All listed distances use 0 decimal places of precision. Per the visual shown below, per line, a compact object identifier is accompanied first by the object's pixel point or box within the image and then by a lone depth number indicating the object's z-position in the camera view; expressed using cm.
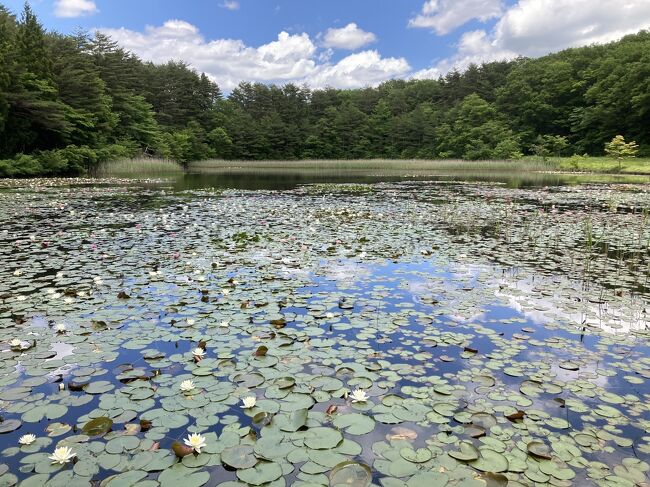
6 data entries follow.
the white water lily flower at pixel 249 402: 277
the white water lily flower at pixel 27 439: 237
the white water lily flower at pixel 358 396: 286
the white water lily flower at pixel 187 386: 295
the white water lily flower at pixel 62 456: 222
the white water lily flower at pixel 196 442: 233
